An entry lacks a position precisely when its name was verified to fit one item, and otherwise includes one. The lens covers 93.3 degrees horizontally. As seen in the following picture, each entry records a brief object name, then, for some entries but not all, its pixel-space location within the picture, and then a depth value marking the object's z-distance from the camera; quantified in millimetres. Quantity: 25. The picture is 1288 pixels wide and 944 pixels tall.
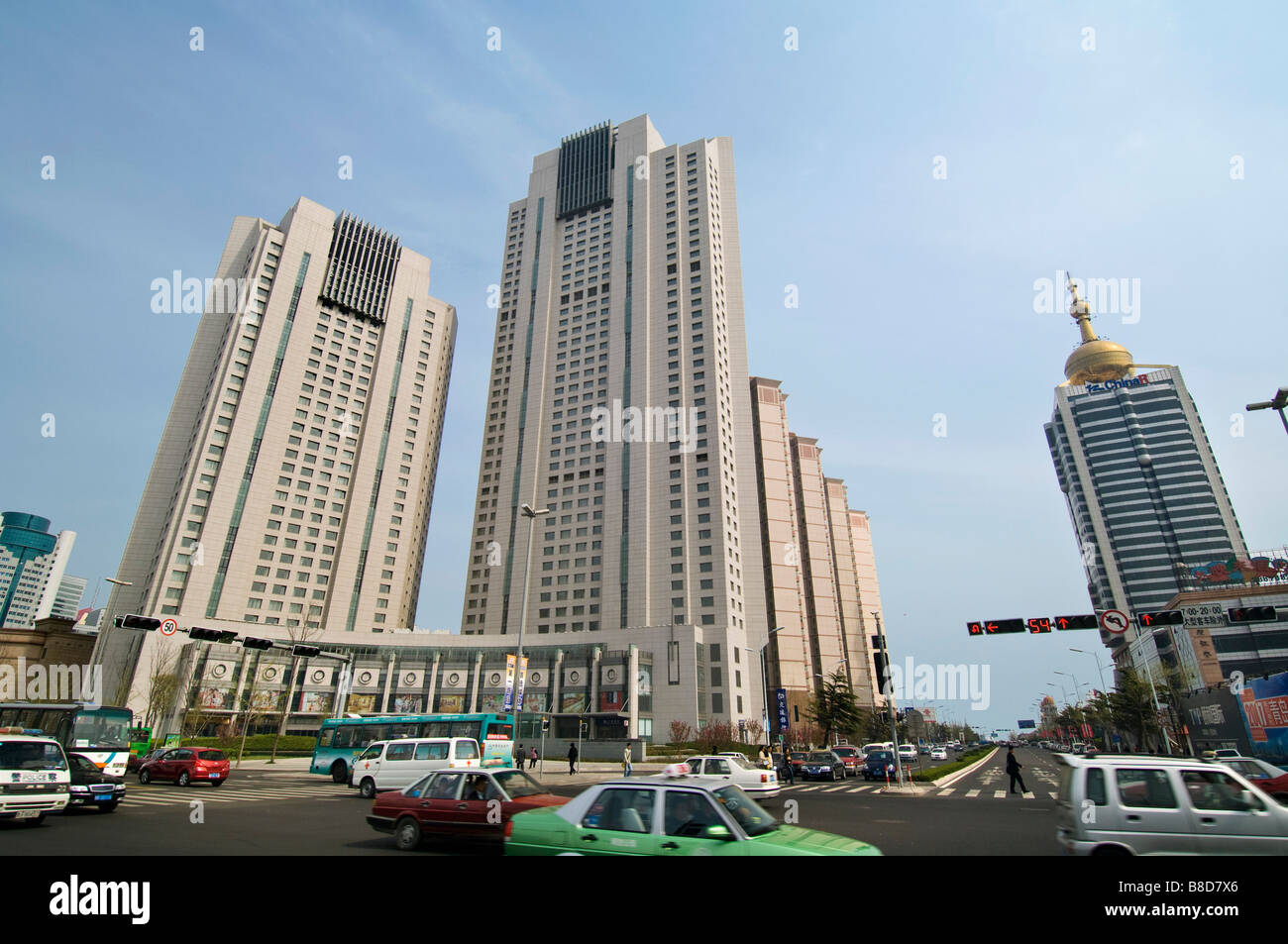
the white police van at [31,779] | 12625
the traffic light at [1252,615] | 23391
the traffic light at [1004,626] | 28016
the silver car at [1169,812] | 7719
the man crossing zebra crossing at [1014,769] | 23562
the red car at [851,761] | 40250
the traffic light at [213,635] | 28528
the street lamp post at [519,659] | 27988
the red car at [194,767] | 25406
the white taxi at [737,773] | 20547
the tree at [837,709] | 60719
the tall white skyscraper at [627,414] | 78750
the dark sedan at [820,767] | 36000
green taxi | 6281
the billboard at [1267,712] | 37469
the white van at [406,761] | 21844
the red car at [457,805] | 10898
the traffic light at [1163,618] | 24625
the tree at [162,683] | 56875
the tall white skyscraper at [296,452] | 79375
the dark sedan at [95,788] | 16422
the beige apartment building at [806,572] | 98438
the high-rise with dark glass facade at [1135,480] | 125188
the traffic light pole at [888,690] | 27688
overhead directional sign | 23531
